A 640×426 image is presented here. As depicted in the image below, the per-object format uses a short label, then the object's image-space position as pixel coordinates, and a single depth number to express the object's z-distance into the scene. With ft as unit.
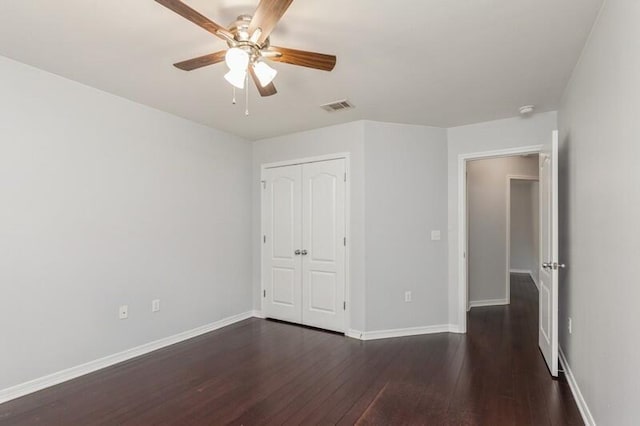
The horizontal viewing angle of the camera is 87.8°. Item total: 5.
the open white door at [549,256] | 8.79
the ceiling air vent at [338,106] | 10.44
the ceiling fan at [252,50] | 4.97
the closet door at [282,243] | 13.89
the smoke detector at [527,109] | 10.52
